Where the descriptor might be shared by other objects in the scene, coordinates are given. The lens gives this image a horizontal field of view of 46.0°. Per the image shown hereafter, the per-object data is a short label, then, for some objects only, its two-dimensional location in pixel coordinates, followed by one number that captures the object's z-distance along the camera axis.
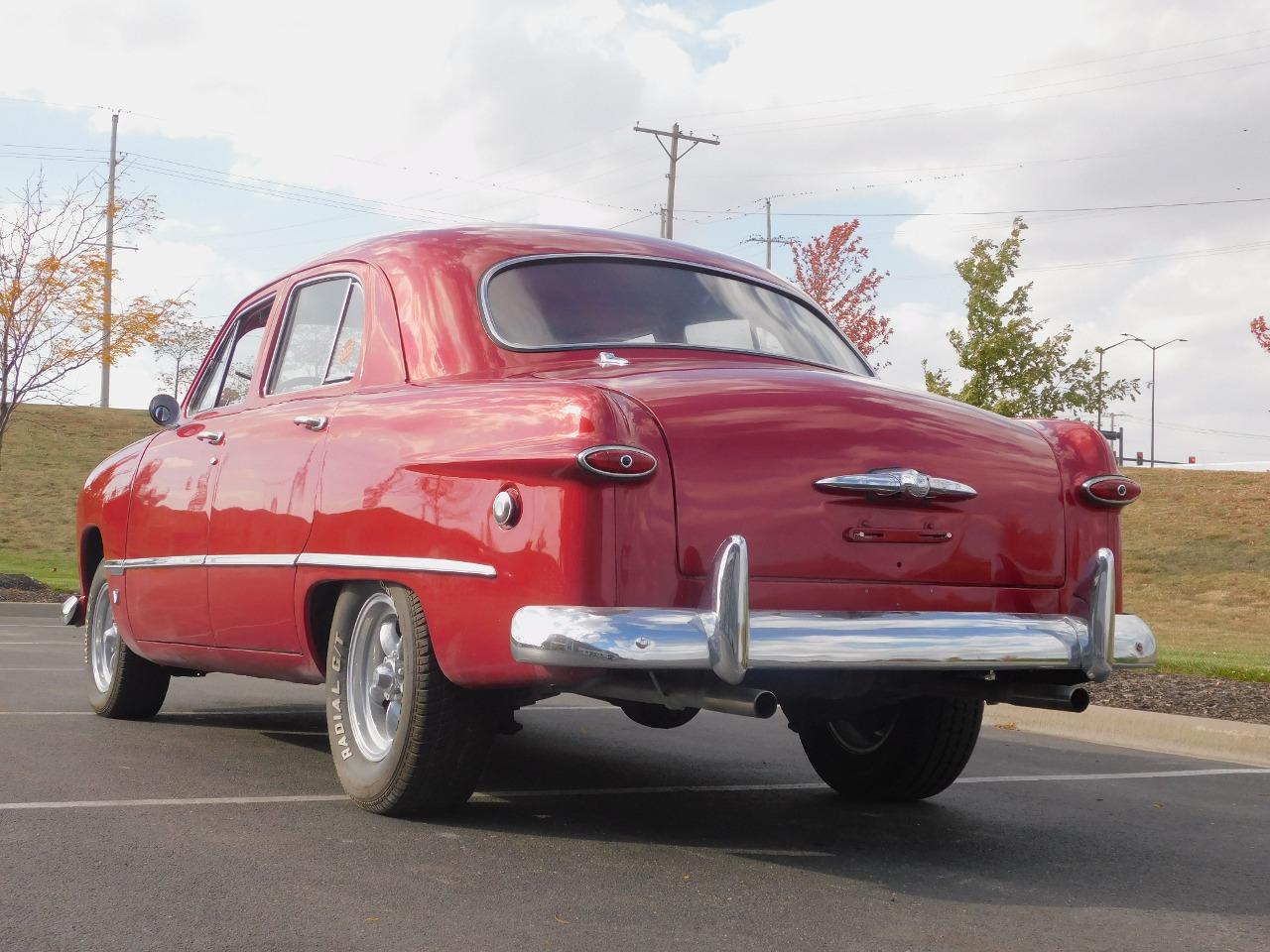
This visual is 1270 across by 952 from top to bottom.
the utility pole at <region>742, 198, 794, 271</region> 58.53
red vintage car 4.10
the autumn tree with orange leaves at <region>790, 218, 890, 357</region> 42.34
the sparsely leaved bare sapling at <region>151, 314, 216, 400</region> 25.92
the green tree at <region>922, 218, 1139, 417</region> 29.73
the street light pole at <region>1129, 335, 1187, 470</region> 77.04
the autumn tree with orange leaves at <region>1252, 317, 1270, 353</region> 26.53
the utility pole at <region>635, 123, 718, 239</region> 42.41
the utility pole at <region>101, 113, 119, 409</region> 21.36
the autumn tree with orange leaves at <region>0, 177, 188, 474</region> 21.00
